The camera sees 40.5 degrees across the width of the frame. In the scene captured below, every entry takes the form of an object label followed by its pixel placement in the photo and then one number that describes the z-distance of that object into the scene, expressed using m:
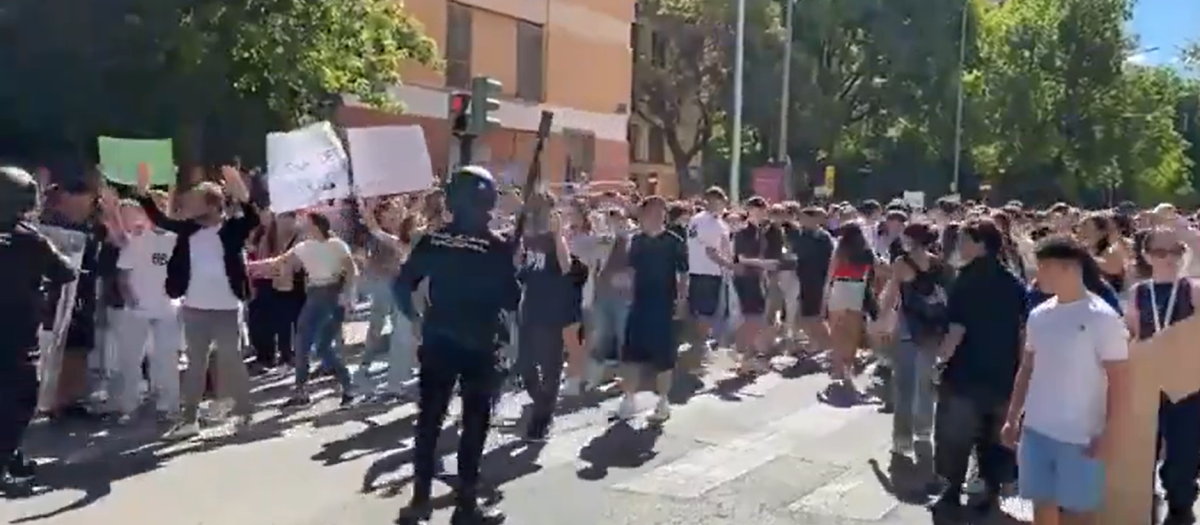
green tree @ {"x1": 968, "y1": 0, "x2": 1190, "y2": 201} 60.88
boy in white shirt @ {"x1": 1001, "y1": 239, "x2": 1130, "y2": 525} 6.58
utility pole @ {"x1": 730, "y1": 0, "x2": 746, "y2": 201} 33.12
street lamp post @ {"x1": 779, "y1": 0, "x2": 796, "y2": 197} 41.46
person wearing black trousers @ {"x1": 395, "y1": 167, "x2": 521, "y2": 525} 8.10
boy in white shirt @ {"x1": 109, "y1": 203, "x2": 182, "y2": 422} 11.37
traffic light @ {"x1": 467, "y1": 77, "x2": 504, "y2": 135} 16.45
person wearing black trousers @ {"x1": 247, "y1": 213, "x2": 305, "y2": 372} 14.38
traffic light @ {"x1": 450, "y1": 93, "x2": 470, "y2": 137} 16.98
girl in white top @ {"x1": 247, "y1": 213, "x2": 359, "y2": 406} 12.67
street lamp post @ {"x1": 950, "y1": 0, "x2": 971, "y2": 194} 56.63
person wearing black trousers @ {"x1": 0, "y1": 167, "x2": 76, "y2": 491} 7.91
